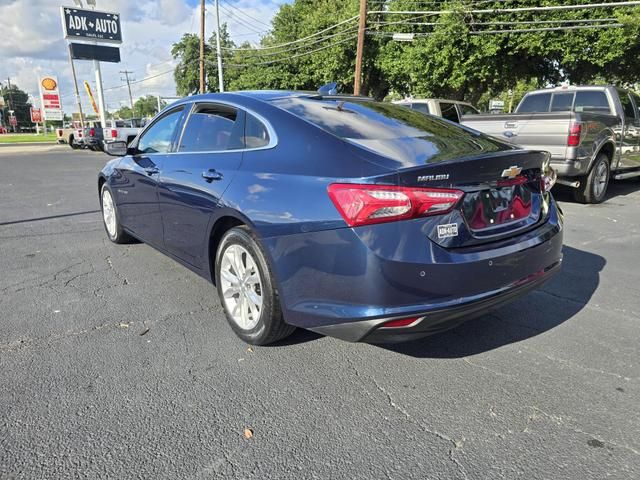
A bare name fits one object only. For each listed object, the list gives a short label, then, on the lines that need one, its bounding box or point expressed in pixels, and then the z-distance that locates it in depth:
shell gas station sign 41.97
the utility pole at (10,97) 105.81
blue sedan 2.30
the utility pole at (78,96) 47.04
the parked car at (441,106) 12.16
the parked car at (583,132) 7.14
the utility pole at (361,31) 18.70
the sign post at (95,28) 28.19
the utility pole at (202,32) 32.34
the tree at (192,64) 47.51
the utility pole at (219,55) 31.39
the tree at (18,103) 107.25
